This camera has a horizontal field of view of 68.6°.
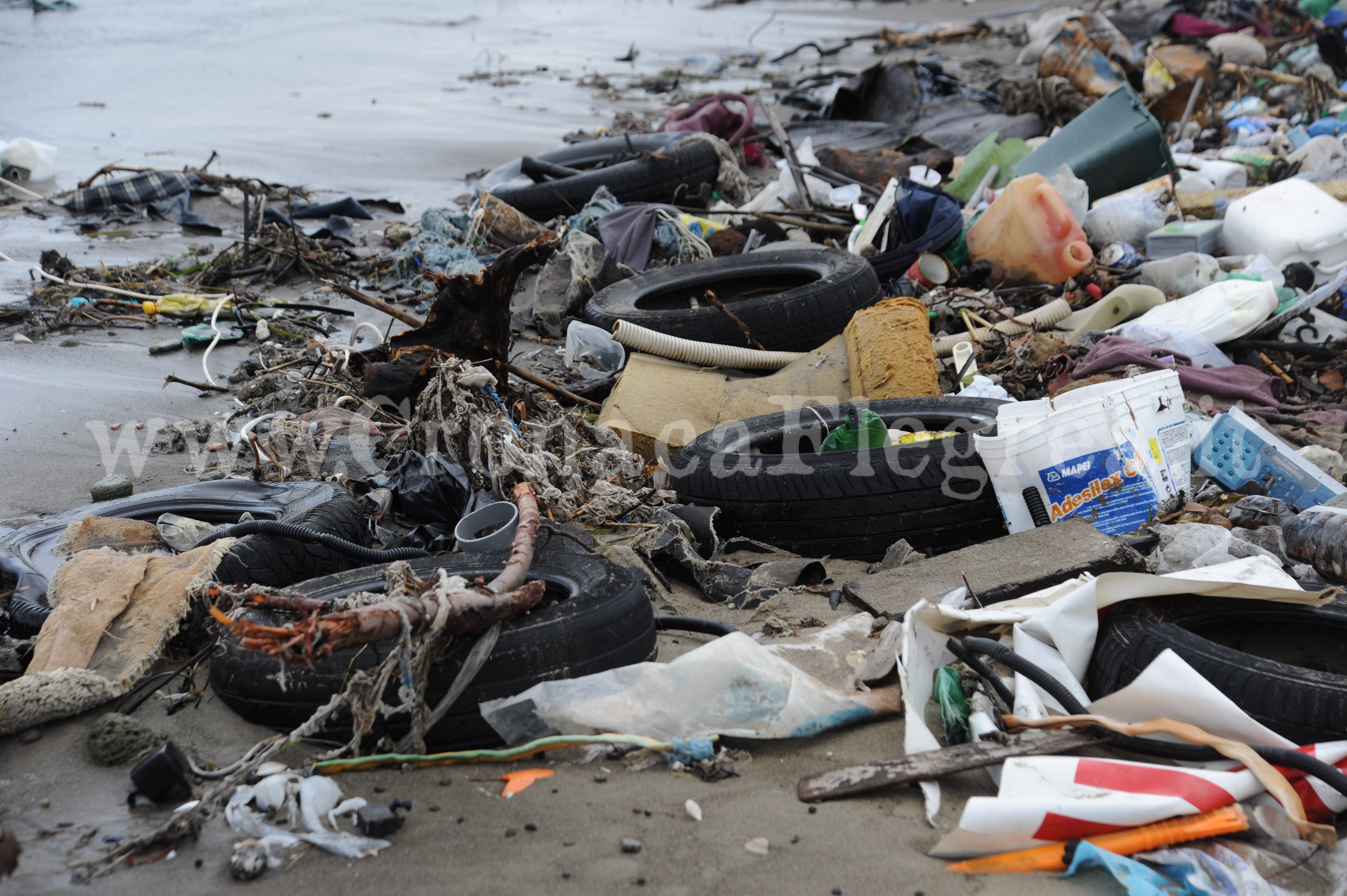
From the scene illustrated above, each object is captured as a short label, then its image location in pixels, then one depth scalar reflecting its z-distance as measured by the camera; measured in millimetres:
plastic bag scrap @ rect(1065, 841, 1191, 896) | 1705
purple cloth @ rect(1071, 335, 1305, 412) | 4441
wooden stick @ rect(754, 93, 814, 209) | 7301
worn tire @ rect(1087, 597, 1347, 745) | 2111
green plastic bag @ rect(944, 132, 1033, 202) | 7184
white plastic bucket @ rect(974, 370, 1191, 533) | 3137
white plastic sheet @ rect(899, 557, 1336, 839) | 2127
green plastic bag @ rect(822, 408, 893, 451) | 3701
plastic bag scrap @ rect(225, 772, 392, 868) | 1841
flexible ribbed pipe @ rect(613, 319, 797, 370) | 4746
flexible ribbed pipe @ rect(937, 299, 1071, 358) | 5039
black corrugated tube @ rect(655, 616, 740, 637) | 2637
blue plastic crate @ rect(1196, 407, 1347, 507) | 3516
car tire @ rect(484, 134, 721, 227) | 7234
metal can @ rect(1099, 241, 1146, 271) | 5891
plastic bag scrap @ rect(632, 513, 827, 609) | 3090
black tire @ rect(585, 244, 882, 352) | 4938
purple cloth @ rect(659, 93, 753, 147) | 8945
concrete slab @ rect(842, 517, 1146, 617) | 2713
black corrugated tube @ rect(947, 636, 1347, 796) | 1905
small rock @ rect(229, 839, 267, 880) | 1762
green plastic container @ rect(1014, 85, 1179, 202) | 6758
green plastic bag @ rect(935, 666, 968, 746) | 2215
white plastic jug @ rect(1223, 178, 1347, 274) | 5734
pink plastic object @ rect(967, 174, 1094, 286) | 5773
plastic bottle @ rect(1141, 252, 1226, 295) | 5508
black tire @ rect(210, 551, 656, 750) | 2203
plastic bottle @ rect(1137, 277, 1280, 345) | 4852
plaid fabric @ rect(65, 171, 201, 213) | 7535
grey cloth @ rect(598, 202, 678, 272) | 6402
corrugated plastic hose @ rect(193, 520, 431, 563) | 2918
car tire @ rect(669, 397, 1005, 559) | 3363
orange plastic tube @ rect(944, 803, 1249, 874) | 1805
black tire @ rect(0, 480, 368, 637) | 2842
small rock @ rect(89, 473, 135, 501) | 3645
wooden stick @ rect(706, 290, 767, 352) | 4898
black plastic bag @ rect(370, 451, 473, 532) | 3494
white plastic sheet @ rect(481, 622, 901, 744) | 2176
